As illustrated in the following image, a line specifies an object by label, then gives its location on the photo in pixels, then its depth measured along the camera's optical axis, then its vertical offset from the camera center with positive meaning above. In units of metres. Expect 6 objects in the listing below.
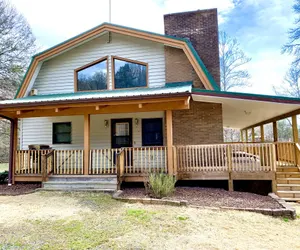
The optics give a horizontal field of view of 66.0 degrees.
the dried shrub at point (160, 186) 6.57 -1.22
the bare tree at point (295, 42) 17.92 +7.79
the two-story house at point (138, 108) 7.86 +1.34
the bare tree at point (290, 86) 27.91 +6.98
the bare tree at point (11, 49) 18.86 +8.19
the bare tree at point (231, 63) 28.20 +9.63
